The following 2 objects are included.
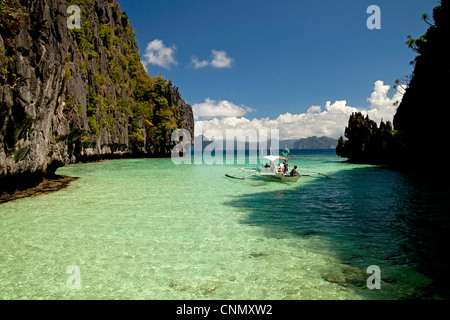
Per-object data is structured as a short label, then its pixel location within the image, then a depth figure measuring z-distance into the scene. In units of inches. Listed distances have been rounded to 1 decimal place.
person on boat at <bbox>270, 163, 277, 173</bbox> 872.5
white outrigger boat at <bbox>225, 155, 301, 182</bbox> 792.3
